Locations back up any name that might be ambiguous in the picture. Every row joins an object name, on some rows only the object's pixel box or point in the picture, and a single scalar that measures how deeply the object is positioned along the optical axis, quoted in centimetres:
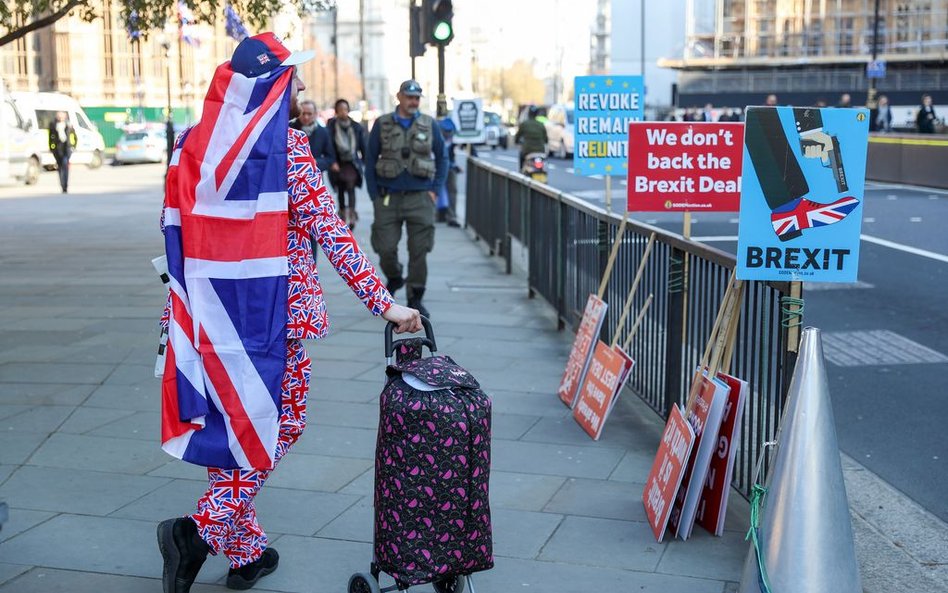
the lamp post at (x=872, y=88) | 4067
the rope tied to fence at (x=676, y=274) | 607
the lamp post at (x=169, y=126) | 3773
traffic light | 1352
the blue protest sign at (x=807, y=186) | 443
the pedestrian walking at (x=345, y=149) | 1604
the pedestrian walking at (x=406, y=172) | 954
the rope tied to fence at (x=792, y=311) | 453
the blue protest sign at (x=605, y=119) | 930
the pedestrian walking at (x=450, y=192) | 1684
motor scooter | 1930
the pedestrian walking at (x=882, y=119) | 3488
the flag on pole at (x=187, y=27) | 1503
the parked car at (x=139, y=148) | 4478
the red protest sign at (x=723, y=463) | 479
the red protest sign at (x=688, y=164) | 675
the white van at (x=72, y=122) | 3812
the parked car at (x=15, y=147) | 2936
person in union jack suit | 389
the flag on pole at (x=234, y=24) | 1623
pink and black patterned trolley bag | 359
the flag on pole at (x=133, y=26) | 1377
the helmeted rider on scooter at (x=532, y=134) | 2209
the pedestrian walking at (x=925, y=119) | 3080
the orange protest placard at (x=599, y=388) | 634
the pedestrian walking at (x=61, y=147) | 2756
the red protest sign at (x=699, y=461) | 481
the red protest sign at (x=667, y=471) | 480
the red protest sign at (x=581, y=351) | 715
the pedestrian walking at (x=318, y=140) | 1384
